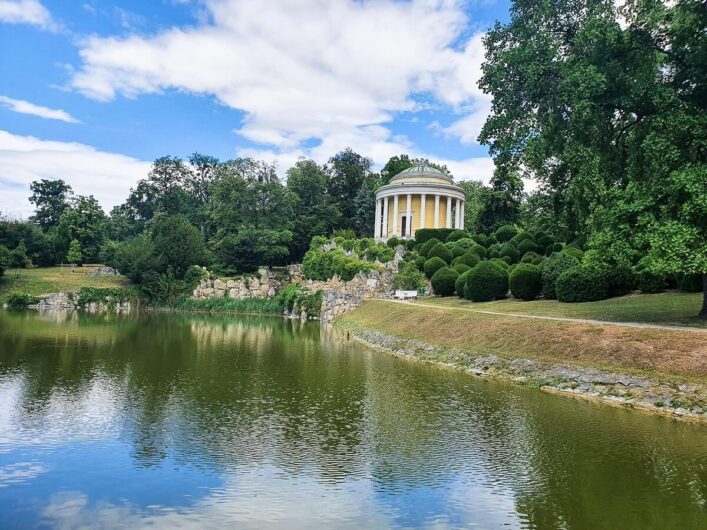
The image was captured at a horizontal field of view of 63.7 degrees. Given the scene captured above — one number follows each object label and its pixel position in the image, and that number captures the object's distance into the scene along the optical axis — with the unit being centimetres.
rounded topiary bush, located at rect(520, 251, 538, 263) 3603
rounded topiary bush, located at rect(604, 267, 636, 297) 2534
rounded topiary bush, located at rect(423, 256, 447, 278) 4144
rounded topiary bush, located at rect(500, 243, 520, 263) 3927
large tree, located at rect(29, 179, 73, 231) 8581
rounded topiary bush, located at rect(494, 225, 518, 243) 4725
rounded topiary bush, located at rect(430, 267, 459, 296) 3669
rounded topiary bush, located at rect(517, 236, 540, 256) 3950
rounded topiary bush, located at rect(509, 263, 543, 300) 2844
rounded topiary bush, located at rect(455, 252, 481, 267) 3975
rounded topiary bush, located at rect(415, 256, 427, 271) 4478
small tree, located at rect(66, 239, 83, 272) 6656
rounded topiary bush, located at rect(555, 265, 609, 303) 2547
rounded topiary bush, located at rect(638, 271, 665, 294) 2471
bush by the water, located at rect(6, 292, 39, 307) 5369
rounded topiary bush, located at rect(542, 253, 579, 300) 2750
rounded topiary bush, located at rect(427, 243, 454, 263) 4356
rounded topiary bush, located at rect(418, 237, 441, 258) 4678
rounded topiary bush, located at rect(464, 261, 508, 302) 3064
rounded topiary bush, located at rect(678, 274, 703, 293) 2328
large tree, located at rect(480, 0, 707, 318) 1714
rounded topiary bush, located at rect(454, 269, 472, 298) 3396
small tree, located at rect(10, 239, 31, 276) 6100
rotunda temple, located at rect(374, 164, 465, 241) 6156
